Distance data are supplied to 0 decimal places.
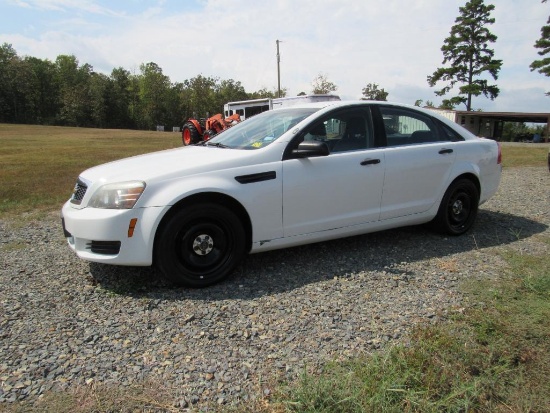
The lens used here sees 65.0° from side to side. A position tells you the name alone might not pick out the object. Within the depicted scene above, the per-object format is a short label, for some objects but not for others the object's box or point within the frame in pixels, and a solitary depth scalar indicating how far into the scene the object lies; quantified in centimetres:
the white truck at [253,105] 2144
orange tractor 1762
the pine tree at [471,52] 4988
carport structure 3844
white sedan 350
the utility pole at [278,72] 4501
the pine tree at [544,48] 3775
